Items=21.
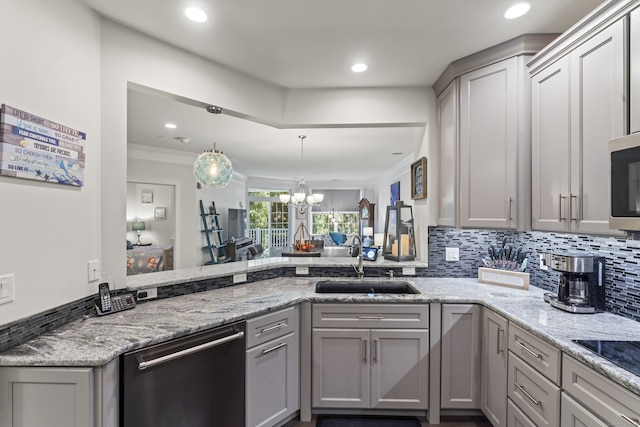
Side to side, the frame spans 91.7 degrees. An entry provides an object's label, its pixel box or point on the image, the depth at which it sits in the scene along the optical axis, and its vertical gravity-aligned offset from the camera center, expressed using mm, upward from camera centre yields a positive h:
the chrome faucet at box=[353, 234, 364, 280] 2642 -469
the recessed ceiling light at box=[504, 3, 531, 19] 1694 +1138
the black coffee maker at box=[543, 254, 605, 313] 1711 -392
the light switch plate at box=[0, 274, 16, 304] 1236 -310
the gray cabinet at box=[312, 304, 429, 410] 2145 -996
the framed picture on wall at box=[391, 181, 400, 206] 7023 +513
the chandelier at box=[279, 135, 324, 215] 5800 +296
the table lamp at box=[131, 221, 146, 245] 5941 -266
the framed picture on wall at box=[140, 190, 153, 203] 6082 +278
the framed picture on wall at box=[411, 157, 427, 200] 2773 +326
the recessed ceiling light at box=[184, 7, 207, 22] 1708 +1115
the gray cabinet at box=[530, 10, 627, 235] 1439 +444
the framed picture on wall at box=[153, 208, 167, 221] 6000 -15
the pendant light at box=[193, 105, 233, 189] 2625 +377
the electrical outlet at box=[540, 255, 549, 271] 2226 -375
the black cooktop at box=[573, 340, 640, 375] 1120 -543
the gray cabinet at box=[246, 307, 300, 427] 1828 -980
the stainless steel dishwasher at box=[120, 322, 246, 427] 1326 -815
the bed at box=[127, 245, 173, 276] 5152 -800
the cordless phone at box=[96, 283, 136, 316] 1689 -506
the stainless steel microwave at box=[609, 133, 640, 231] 1199 +126
